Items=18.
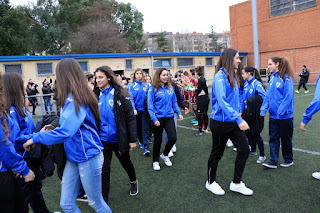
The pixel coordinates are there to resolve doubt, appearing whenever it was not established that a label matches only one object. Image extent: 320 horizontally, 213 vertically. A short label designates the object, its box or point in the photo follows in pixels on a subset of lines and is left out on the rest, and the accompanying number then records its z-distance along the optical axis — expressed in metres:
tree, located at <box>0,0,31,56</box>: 25.66
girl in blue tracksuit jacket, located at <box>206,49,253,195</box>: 3.12
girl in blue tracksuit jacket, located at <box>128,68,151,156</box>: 5.73
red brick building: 22.08
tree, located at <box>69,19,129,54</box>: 31.61
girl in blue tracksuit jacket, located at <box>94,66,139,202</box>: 3.09
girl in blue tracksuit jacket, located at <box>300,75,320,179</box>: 2.94
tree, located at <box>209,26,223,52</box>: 54.41
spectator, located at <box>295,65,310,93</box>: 14.68
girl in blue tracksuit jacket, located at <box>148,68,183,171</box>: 4.45
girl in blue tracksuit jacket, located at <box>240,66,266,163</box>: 4.61
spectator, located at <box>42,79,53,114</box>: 12.57
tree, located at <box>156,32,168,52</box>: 51.22
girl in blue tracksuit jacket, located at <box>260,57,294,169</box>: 3.95
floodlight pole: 14.33
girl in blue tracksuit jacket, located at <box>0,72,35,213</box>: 1.80
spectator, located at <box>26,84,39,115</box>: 12.30
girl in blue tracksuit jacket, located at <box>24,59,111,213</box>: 2.12
